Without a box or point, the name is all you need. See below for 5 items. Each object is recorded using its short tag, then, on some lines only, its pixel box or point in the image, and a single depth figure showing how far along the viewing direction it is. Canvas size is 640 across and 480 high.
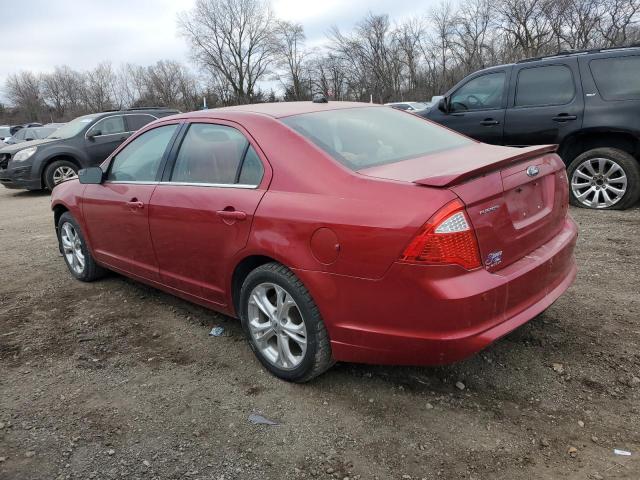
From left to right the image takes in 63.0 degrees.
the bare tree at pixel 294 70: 69.25
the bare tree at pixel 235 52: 68.94
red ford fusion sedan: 2.34
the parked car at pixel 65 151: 11.32
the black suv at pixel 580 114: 6.09
